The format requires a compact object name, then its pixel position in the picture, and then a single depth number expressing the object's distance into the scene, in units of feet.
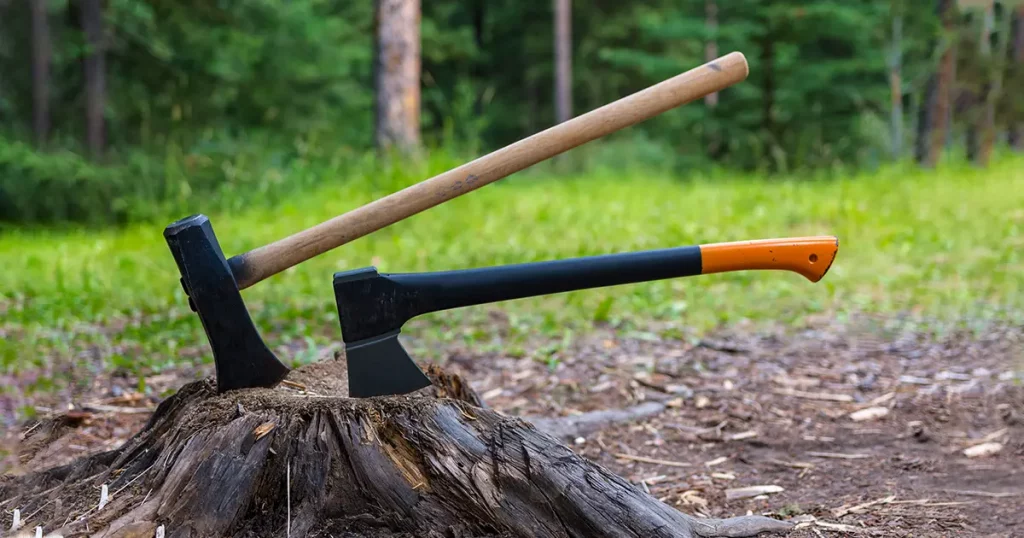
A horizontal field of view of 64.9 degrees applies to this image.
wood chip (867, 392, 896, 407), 11.69
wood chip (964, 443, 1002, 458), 9.64
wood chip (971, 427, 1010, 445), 10.07
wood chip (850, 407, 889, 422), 11.12
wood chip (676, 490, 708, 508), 8.40
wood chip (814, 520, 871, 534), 7.14
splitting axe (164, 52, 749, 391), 6.99
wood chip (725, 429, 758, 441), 10.63
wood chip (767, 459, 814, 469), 9.50
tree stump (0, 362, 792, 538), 6.25
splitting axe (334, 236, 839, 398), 7.00
